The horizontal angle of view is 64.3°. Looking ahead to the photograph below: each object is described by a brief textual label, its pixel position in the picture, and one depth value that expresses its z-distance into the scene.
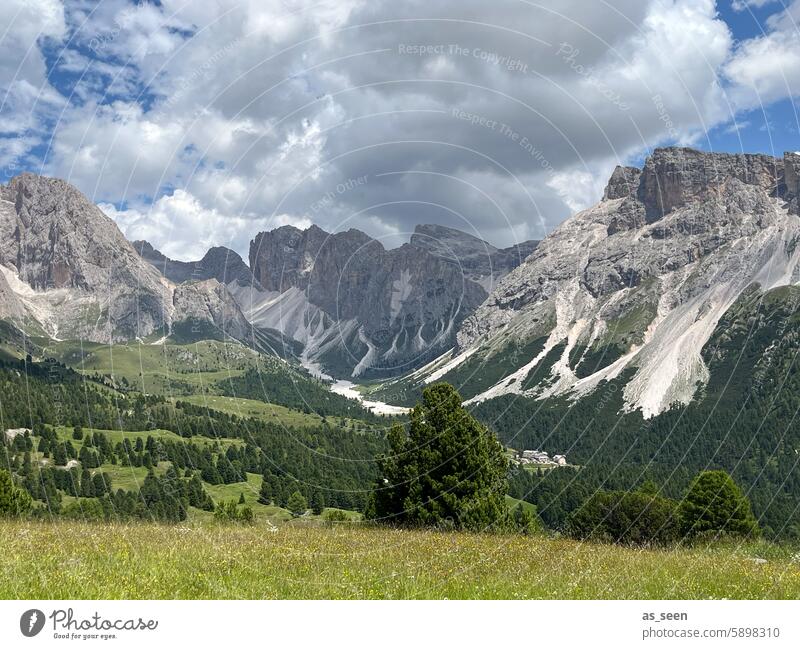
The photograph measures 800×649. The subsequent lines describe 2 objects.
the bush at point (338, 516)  54.38
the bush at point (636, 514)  60.95
